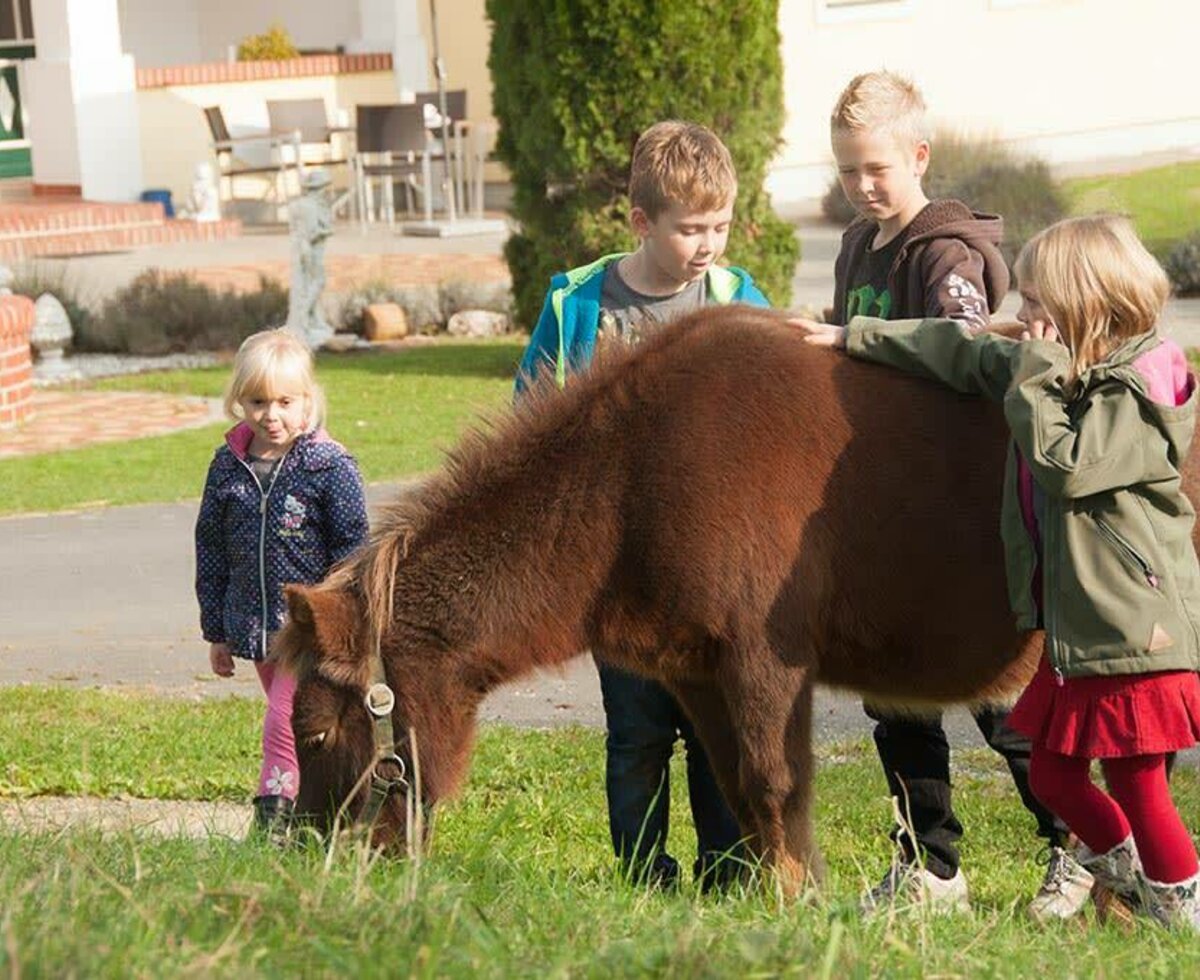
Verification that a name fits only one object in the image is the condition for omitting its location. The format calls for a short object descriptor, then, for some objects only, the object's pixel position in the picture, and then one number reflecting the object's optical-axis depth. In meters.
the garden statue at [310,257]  16.28
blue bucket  25.56
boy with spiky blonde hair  5.02
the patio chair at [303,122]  26.64
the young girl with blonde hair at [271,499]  5.63
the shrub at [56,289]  17.22
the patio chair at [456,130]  25.77
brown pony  4.43
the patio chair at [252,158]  25.81
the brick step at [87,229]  22.84
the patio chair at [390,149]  24.27
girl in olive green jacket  4.31
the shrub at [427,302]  17.83
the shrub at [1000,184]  19.77
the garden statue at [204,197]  24.42
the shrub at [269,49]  28.48
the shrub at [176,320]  17.06
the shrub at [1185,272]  17.34
